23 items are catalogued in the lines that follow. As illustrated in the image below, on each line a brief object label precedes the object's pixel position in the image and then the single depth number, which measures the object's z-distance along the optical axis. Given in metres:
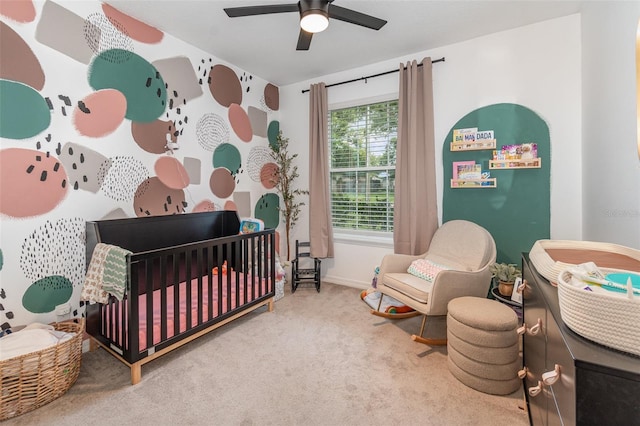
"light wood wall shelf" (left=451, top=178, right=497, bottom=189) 2.64
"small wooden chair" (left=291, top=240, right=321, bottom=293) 3.33
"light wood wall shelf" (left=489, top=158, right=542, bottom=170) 2.49
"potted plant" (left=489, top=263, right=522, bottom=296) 2.35
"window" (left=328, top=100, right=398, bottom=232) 3.27
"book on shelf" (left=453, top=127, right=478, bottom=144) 2.71
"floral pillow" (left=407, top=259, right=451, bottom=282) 2.36
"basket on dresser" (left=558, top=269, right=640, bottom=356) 0.61
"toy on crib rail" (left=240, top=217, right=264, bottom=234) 2.92
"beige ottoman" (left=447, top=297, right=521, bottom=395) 1.61
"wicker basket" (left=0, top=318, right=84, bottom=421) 1.44
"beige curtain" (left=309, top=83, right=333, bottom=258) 3.46
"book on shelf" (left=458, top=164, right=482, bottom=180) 2.70
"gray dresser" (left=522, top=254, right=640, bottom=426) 0.57
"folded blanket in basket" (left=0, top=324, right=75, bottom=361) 1.52
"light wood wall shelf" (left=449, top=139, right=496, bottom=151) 2.64
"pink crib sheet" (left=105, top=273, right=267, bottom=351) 1.84
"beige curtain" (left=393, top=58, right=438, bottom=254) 2.85
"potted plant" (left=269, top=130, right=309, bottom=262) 3.82
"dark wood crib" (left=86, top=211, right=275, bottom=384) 1.76
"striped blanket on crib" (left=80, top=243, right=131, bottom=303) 1.71
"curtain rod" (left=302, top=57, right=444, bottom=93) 2.87
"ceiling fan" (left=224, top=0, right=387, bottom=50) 1.78
